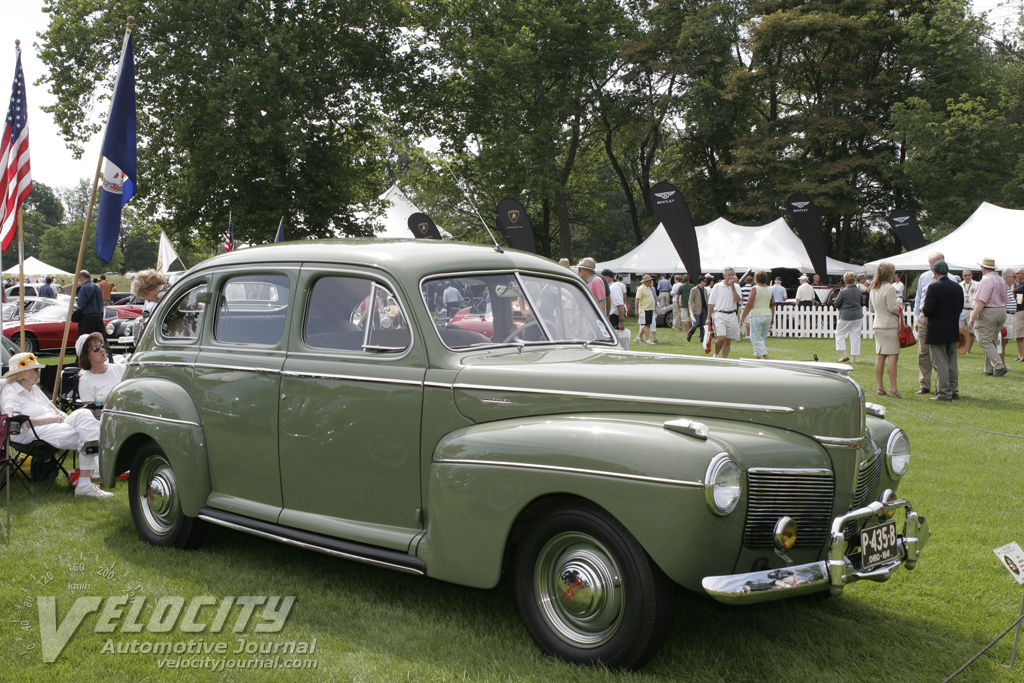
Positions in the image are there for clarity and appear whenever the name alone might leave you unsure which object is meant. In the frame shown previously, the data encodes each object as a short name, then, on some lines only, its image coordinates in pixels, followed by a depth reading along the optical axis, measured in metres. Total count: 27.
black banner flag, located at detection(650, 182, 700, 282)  26.45
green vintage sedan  3.49
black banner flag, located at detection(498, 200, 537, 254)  24.92
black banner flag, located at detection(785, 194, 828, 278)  30.31
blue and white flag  8.22
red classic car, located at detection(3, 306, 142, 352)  19.48
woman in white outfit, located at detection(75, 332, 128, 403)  7.91
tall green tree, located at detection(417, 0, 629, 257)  33.41
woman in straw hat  6.96
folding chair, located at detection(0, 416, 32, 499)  6.32
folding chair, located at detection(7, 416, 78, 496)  6.95
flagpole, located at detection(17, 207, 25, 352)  8.42
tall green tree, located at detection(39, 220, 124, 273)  85.38
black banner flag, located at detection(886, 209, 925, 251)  29.73
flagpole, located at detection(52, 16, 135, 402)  7.86
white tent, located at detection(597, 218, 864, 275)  29.11
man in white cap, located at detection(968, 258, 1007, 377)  13.48
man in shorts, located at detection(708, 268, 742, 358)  14.27
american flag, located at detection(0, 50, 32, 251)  8.66
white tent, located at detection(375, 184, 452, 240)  31.10
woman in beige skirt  11.27
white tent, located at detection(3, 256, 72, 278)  43.19
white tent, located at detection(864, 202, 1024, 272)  22.98
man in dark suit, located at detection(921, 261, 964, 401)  11.21
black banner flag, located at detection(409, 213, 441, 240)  26.98
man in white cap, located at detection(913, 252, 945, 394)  11.53
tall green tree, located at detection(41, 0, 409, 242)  26.77
